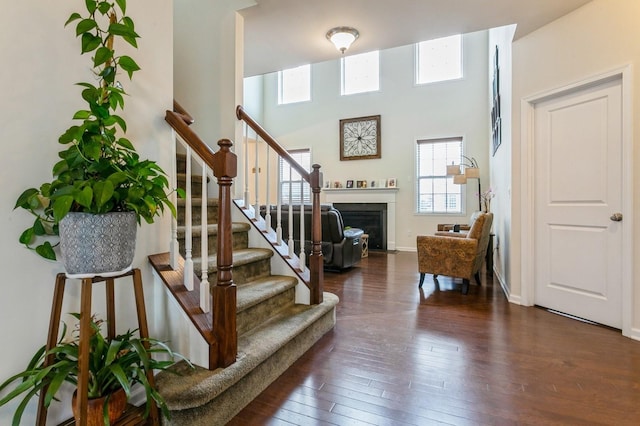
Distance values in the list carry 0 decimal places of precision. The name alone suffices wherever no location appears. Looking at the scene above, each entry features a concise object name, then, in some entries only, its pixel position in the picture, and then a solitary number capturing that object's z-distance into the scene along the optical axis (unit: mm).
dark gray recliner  4520
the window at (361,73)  7547
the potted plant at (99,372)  1069
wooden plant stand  1073
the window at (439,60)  6859
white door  2568
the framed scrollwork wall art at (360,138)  7480
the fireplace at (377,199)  7234
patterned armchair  3551
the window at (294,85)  8242
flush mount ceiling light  3186
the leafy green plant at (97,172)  1054
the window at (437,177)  6871
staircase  1402
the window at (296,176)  8250
